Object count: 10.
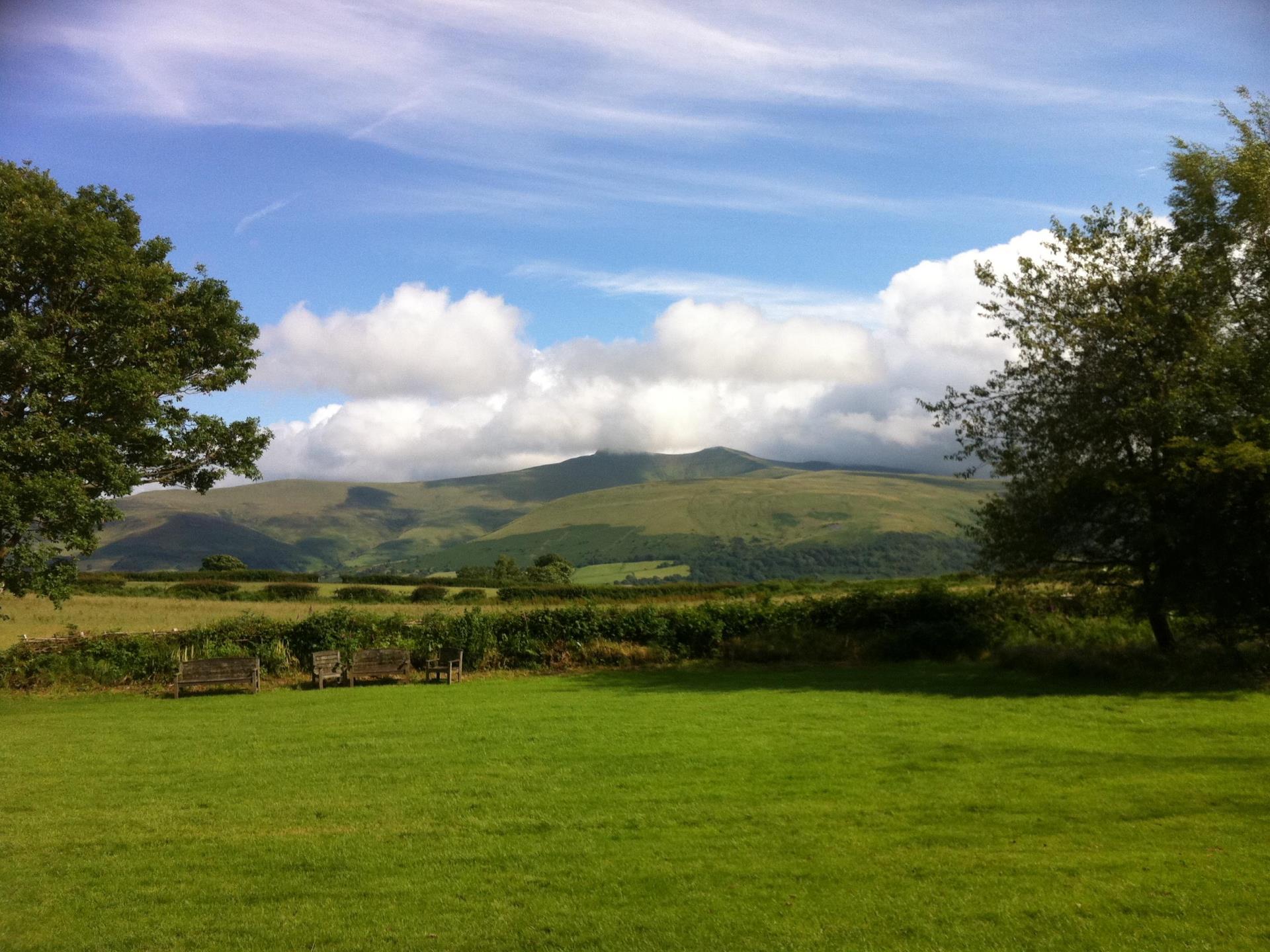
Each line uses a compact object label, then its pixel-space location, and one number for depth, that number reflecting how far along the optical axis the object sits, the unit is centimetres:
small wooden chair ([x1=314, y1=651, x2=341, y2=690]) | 2448
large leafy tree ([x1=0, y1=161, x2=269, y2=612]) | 2069
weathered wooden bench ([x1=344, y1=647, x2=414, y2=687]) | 2489
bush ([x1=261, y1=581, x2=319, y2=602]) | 5832
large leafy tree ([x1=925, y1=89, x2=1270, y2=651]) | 1956
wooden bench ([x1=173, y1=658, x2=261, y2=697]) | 2336
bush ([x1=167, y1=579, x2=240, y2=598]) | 5925
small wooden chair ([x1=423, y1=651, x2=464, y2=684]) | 2566
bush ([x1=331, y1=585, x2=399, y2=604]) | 5784
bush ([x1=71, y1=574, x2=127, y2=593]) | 5763
